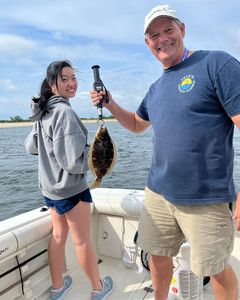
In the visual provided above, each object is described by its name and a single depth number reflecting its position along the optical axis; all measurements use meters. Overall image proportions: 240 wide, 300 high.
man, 1.42
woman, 1.79
